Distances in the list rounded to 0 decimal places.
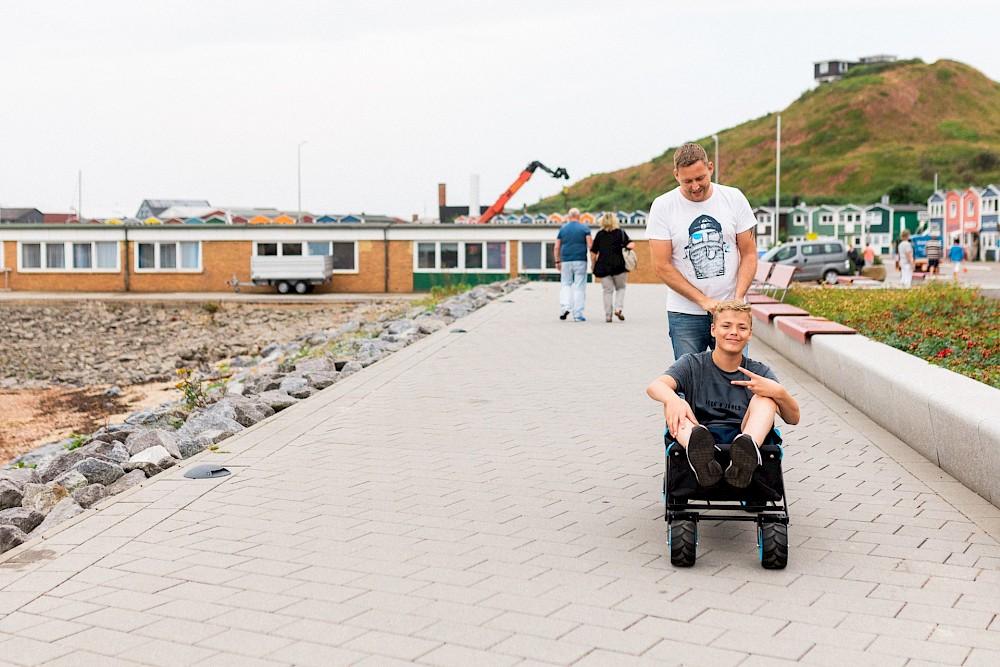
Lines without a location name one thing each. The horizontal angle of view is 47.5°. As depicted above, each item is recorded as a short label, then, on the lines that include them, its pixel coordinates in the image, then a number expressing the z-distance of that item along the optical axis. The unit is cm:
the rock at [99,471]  710
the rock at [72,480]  698
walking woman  1741
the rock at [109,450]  791
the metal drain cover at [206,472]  679
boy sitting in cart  482
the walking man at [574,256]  1817
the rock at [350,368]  1267
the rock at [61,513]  608
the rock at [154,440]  792
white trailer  4669
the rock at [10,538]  552
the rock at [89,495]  649
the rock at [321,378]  1155
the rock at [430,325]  1767
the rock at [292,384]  1105
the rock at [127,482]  680
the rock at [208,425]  860
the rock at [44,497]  657
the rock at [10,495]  678
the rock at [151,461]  725
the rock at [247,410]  920
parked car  4025
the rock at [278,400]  1005
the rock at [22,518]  602
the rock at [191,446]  781
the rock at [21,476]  797
